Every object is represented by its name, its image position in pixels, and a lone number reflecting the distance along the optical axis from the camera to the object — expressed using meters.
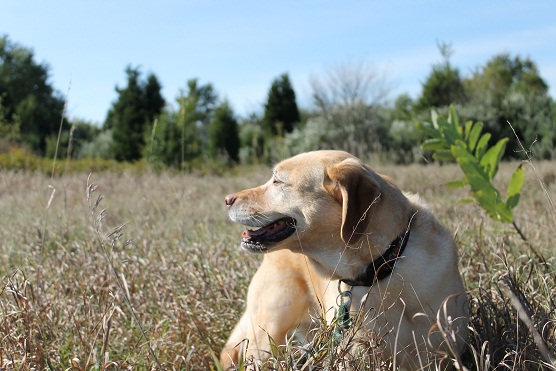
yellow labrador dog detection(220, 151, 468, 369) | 2.76
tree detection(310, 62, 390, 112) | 20.42
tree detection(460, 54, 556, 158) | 14.65
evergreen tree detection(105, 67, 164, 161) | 20.95
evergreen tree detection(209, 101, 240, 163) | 19.83
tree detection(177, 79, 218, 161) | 16.74
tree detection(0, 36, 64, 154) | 30.81
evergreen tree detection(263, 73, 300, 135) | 21.44
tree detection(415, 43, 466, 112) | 19.70
